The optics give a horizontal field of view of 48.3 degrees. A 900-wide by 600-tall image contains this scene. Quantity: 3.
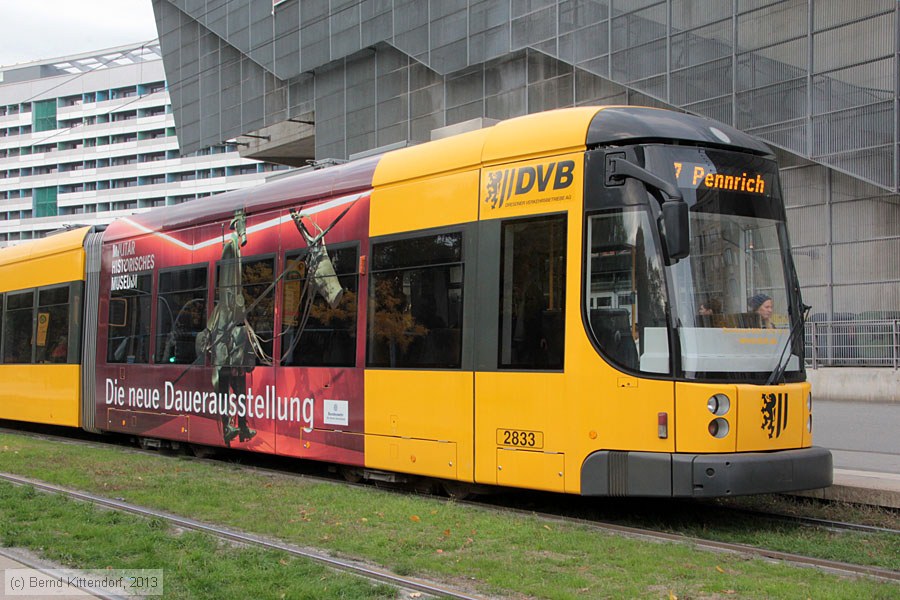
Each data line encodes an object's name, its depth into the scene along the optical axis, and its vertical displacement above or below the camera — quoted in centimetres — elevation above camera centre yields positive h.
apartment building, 10500 +2118
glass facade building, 2073 +682
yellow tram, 827 +31
